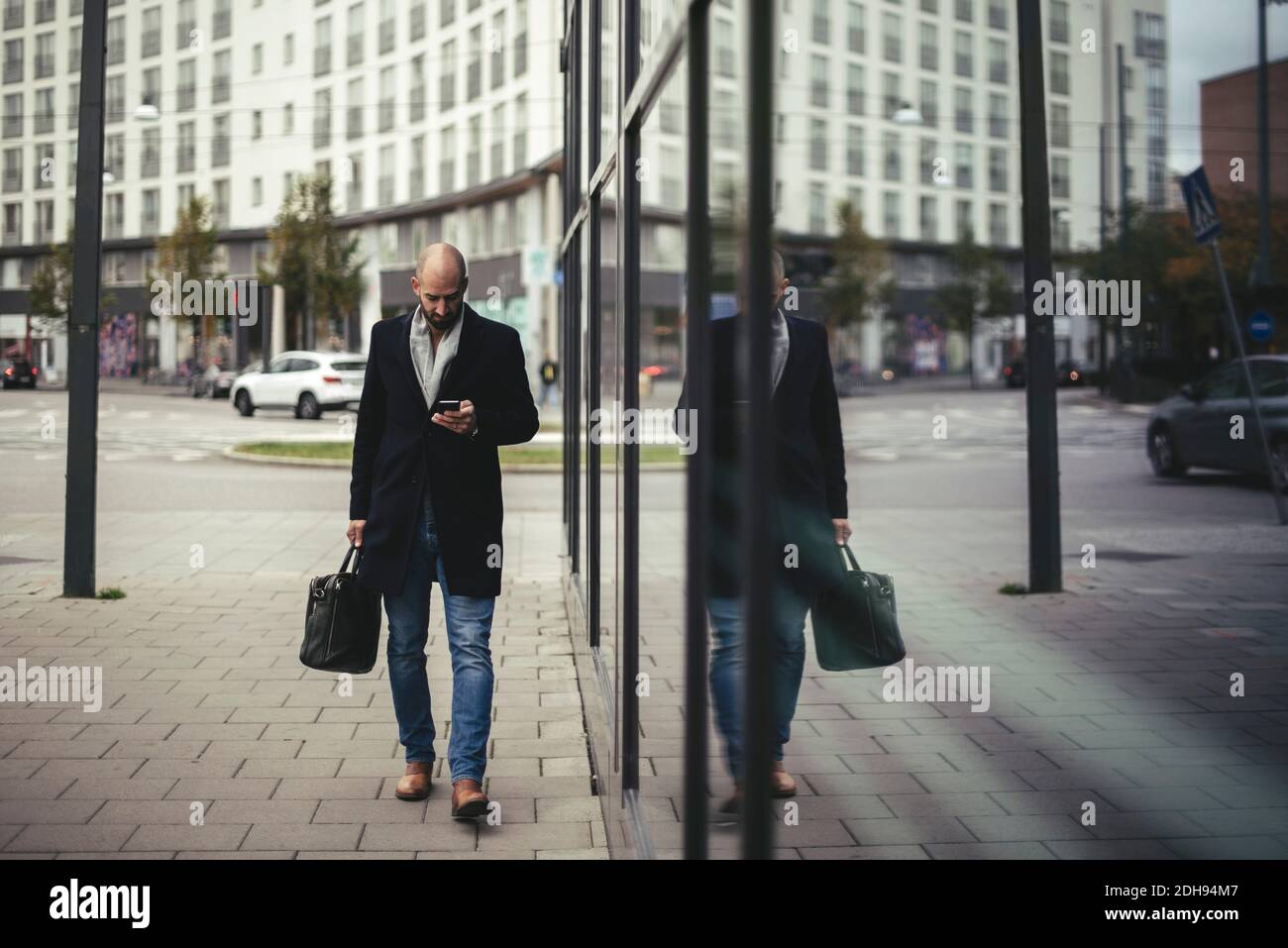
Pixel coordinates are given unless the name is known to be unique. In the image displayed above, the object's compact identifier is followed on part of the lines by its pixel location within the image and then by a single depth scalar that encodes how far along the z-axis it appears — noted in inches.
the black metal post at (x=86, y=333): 306.3
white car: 1195.3
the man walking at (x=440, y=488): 164.4
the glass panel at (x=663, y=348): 110.0
